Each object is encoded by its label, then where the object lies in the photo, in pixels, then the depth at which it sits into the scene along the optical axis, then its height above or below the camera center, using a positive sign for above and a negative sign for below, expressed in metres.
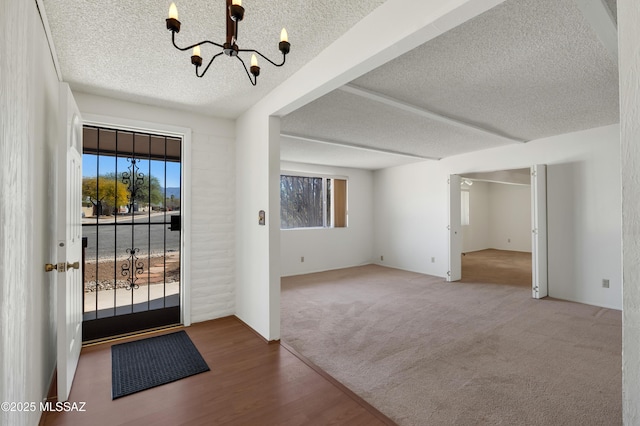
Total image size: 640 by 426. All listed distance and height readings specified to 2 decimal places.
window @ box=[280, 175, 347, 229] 6.39 +0.30
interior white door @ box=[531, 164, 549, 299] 4.42 -0.24
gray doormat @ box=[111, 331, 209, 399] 2.17 -1.22
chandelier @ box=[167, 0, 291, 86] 1.15 +0.81
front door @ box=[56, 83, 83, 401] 1.90 -0.16
